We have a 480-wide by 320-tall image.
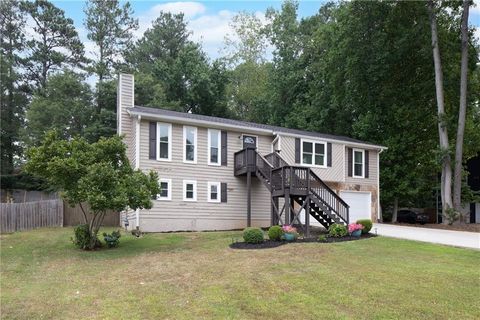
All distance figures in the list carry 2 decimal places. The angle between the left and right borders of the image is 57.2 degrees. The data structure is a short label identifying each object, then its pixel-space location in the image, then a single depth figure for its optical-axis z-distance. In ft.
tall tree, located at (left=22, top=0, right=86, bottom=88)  117.70
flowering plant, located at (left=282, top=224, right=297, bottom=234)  47.68
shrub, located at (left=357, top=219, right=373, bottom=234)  52.60
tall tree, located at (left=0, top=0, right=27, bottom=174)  106.83
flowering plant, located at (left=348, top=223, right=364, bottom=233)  50.78
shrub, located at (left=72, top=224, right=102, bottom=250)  45.09
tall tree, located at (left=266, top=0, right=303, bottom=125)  114.52
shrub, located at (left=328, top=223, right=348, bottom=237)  49.26
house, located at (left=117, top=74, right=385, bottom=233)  57.52
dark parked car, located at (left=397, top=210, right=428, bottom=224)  105.11
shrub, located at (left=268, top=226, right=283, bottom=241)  46.65
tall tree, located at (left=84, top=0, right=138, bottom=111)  125.70
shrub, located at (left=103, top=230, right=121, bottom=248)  46.25
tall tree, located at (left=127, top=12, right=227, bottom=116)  116.37
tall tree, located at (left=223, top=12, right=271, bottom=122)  129.28
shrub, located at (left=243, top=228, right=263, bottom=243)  44.37
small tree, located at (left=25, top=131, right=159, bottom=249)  41.32
